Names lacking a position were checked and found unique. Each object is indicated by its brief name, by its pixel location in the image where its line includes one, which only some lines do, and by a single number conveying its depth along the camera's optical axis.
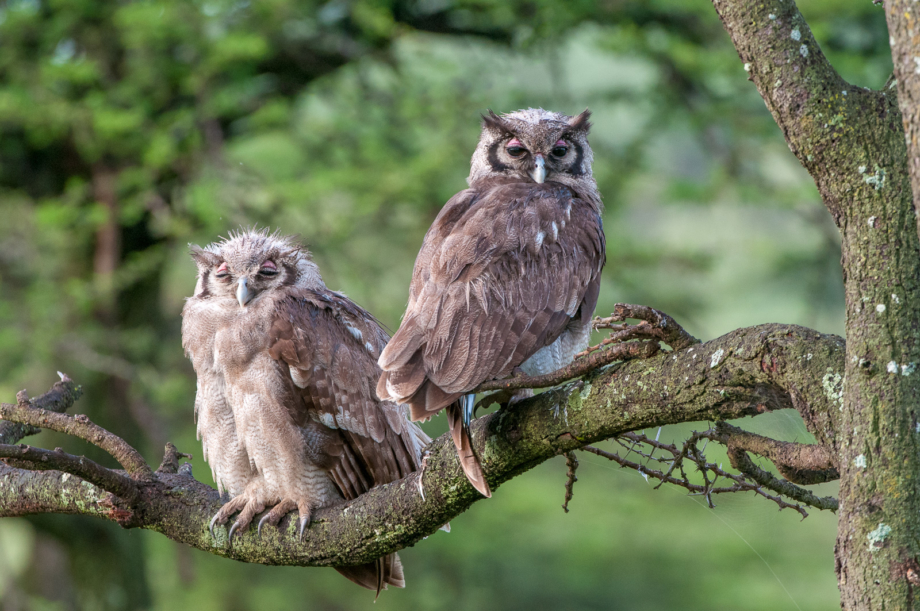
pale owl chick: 20.44
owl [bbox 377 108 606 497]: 20.06
